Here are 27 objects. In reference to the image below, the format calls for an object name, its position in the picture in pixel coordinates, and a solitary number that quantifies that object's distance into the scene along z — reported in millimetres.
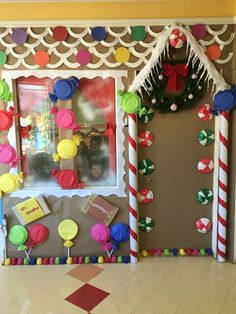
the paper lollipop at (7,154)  2482
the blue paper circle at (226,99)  2371
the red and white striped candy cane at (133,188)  2447
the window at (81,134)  2508
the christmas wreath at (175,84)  2428
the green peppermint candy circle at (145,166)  2559
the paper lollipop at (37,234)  2582
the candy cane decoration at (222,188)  2432
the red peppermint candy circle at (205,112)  2504
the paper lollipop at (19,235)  2574
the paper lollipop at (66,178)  2543
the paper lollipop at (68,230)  2592
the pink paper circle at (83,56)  2412
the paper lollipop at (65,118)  2473
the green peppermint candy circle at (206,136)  2537
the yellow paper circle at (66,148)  2488
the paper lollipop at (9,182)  2512
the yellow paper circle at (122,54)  2408
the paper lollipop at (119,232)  2584
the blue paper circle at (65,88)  2400
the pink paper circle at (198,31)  2381
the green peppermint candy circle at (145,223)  2629
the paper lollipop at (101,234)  2586
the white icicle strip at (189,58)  2336
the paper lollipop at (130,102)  2393
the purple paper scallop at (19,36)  2377
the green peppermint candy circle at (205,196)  2605
